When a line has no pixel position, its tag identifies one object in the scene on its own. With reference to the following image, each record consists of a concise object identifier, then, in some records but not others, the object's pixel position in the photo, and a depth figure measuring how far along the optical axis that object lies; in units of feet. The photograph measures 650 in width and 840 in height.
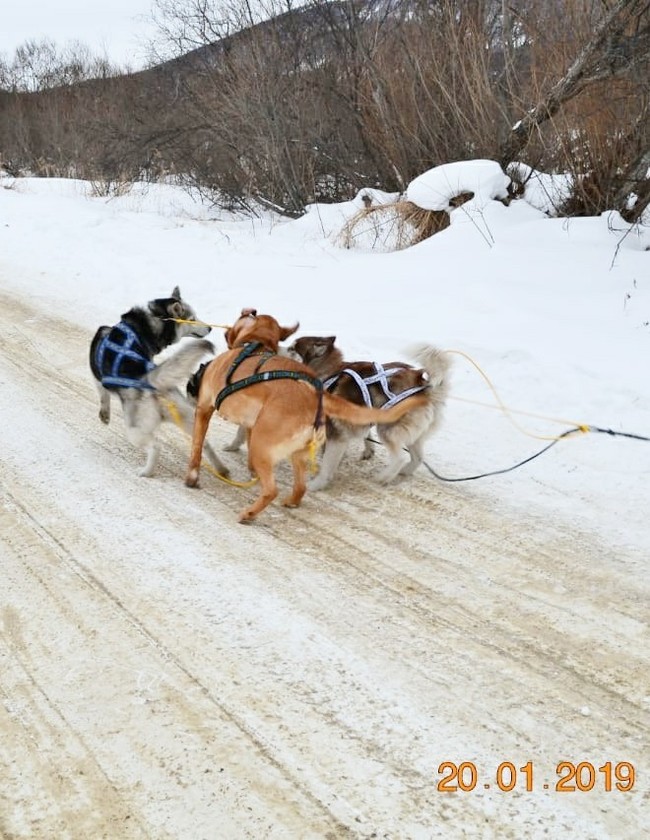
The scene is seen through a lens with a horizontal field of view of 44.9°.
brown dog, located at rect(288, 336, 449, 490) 17.93
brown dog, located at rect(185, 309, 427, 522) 15.89
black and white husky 18.31
